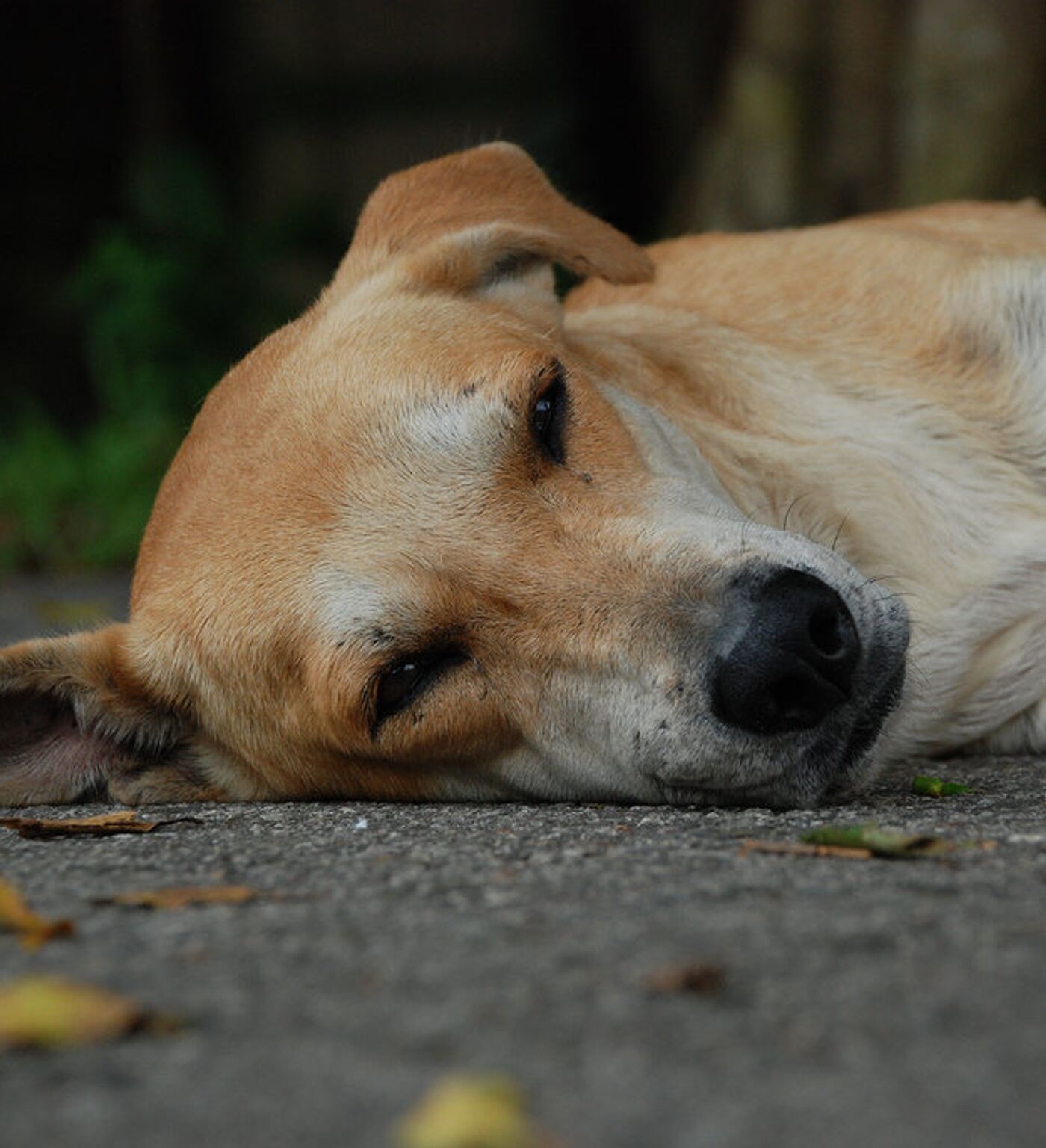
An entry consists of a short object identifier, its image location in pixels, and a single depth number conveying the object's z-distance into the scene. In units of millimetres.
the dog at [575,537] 3066
